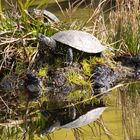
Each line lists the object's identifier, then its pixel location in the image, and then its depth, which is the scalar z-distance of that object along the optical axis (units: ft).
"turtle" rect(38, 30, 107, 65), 32.81
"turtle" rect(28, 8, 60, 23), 35.56
